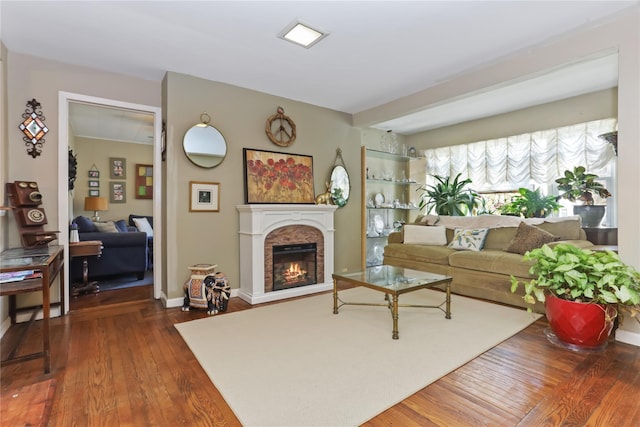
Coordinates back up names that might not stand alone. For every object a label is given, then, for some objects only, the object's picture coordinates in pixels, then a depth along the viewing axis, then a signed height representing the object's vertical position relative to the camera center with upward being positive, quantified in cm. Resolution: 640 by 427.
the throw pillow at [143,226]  637 -24
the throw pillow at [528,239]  352 -28
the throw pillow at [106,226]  543 -21
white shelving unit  520 +31
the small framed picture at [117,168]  666 +96
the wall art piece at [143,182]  694 +69
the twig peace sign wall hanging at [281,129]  411 +110
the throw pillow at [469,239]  408 -34
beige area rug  171 -99
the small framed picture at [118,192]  668 +45
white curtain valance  415 +84
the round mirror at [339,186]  474 +41
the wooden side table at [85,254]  374 -47
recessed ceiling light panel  257 +148
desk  188 -42
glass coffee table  256 -60
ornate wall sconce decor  297 +80
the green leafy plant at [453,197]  534 +26
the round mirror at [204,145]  353 +76
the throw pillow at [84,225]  488 -17
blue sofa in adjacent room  434 -59
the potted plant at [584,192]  387 +25
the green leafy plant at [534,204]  439 +12
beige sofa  341 -46
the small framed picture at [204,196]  357 +20
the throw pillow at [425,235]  457 -31
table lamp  614 +19
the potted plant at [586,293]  221 -56
